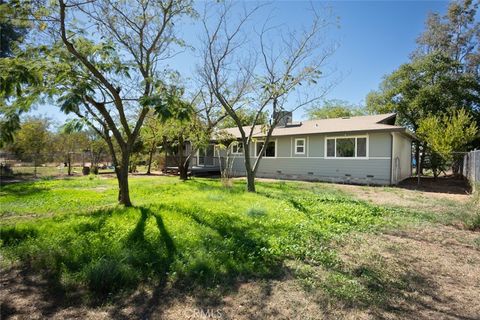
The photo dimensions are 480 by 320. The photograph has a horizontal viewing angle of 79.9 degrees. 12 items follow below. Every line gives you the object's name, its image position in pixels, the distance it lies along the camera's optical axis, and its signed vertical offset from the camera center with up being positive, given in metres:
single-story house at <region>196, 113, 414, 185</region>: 14.22 +0.70
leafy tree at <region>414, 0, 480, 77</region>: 25.64 +12.17
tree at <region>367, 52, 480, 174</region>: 21.47 +5.85
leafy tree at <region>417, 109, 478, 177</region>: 16.09 +1.66
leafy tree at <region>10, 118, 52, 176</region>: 22.83 +1.63
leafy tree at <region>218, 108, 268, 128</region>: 12.52 +2.72
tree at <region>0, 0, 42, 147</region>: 4.59 +1.37
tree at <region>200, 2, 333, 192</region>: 10.47 +3.50
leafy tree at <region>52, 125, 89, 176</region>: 28.15 +1.81
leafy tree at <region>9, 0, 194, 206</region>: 5.39 +2.33
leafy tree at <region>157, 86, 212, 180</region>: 14.32 +1.60
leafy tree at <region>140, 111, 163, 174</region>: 16.09 +1.83
